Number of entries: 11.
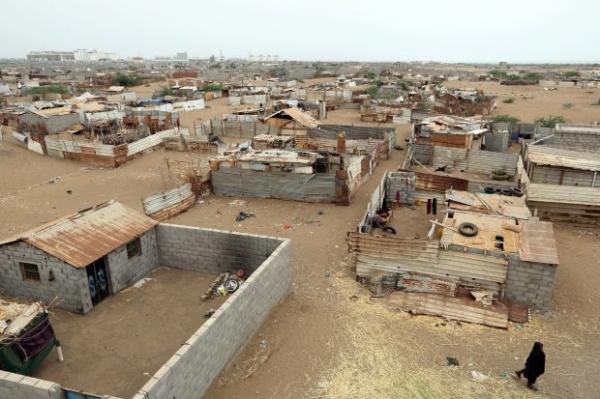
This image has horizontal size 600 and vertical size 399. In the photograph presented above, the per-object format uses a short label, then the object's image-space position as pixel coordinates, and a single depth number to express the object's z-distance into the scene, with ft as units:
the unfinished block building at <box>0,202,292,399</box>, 25.00
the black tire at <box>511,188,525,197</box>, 55.26
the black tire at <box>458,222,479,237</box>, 39.52
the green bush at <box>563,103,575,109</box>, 147.95
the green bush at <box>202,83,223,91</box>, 213.05
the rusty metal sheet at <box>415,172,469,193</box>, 59.52
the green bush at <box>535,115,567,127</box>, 100.56
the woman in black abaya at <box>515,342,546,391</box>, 25.63
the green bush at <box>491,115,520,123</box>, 112.23
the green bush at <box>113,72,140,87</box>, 254.27
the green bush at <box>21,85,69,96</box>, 187.21
